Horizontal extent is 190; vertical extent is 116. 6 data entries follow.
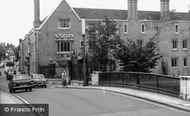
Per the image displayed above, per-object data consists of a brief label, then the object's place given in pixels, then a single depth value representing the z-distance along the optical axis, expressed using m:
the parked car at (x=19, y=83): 25.70
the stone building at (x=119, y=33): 49.25
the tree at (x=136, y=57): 32.59
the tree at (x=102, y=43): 36.81
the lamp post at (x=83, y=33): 26.50
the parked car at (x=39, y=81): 34.19
